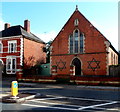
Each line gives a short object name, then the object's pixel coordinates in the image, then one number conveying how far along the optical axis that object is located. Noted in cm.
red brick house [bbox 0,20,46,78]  3089
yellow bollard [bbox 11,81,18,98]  1077
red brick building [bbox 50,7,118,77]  2436
